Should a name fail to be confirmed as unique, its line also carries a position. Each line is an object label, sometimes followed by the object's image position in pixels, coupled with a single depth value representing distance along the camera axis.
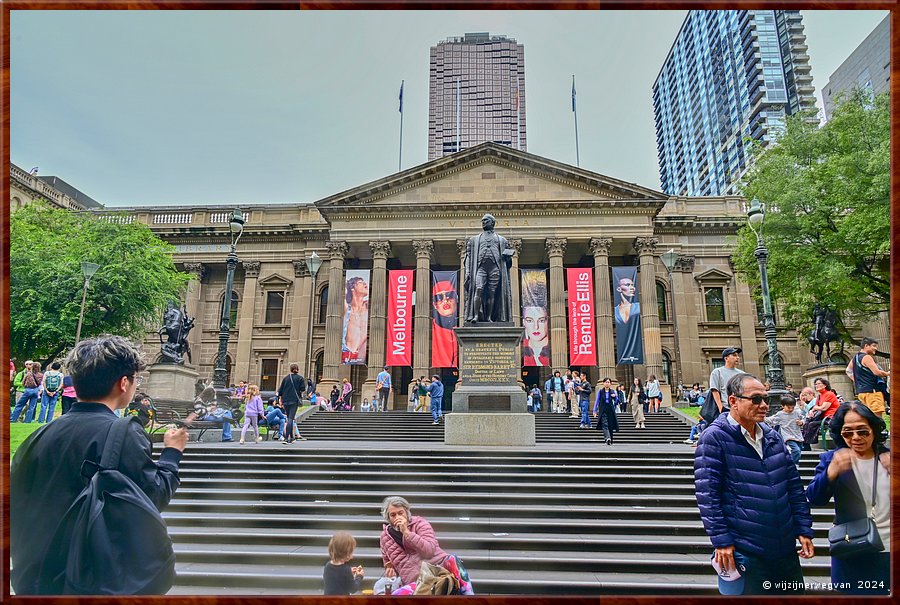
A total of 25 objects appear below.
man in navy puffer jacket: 2.82
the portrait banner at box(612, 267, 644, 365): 28.75
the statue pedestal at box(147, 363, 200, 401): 17.44
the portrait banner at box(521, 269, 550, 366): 28.78
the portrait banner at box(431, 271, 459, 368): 28.95
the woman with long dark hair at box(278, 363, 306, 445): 13.16
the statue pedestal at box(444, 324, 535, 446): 11.20
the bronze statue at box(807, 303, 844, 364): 19.22
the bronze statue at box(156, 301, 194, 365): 18.17
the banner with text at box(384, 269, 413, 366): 29.27
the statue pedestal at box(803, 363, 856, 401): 16.92
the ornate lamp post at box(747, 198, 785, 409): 15.42
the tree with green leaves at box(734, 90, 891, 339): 19.02
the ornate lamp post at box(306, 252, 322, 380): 24.03
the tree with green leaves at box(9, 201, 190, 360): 21.12
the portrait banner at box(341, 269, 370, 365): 29.84
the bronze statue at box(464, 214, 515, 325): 11.97
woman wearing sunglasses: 2.60
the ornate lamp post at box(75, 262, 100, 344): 18.50
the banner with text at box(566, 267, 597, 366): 29.03
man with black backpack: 2.04
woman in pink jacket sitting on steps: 3.65
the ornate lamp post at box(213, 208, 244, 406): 15.67
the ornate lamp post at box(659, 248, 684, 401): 30.47
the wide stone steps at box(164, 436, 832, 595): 5.43
